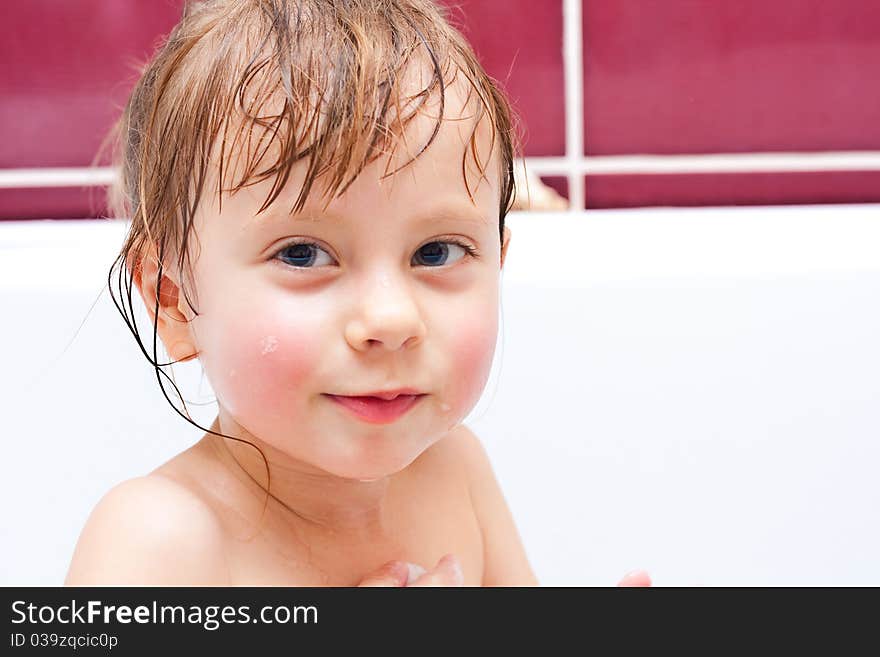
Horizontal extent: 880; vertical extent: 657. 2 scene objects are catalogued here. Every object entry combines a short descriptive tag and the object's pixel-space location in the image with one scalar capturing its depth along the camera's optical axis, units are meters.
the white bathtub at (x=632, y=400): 1.00
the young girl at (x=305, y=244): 0.66
